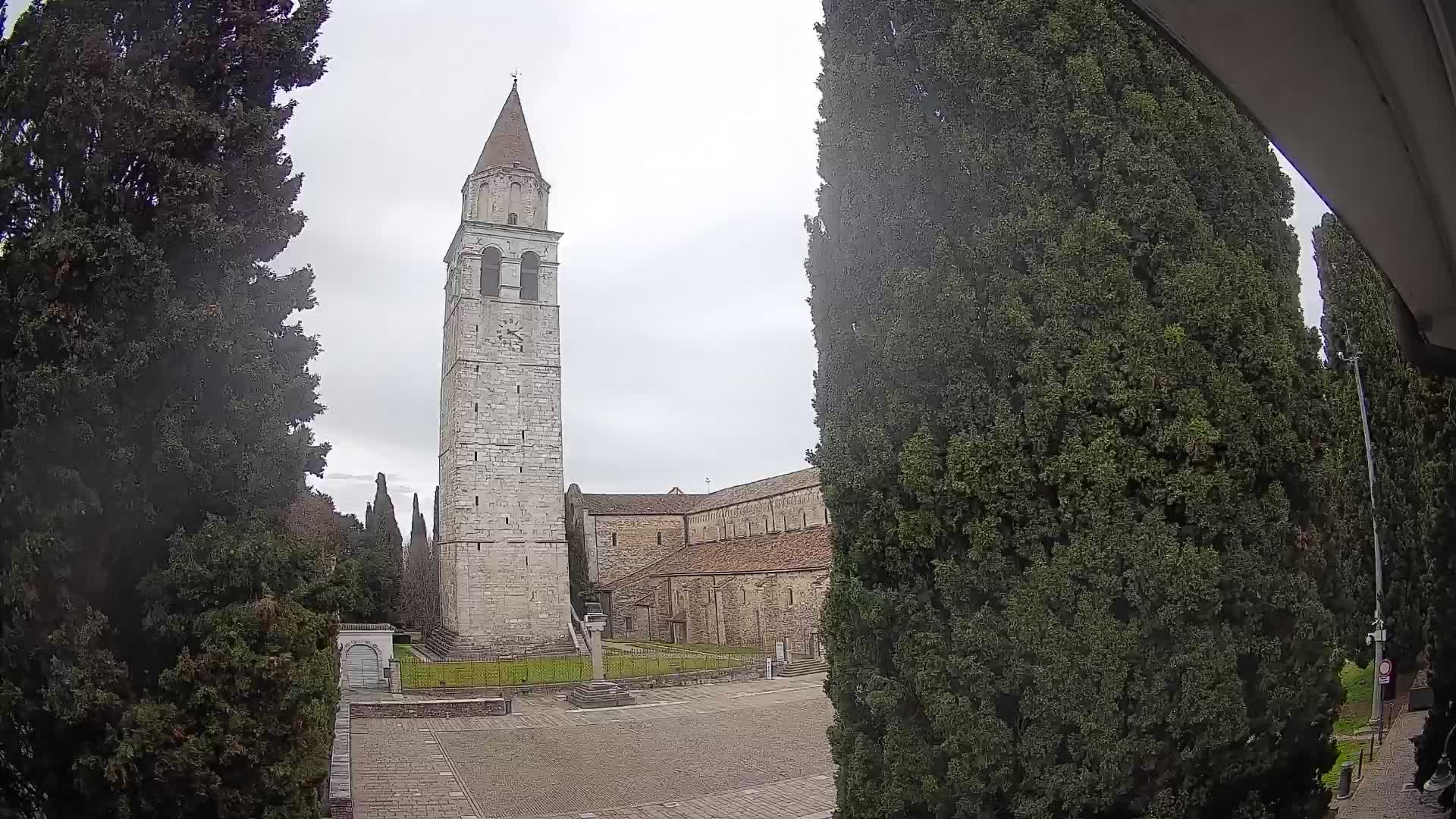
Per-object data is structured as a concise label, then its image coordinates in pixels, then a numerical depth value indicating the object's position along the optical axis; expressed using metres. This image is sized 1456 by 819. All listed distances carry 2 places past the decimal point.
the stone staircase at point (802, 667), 28.39
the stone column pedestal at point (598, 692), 22.30
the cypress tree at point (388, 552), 40.38
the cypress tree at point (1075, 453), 4.59
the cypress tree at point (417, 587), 41.81
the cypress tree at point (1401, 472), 9.43
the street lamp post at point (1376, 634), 12.64
